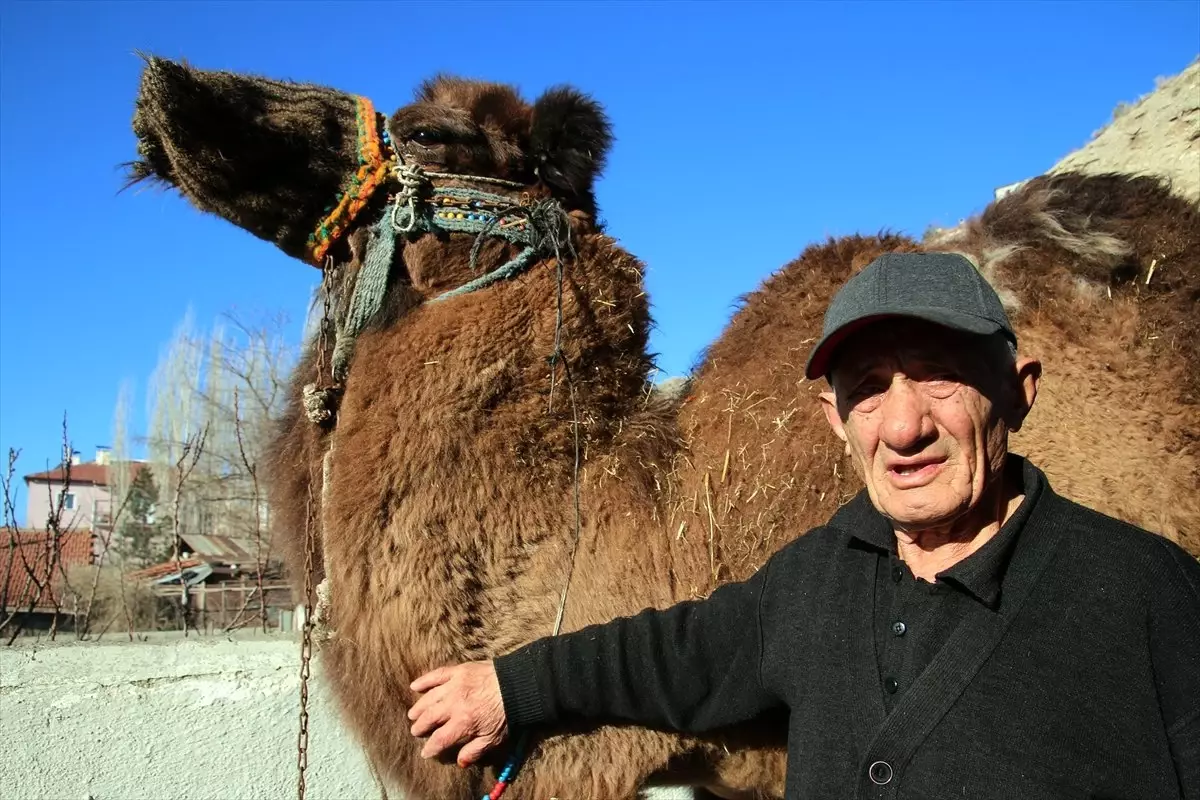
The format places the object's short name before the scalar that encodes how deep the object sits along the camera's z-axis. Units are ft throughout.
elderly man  5.21
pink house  165.12
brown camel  8.07
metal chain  8.37
